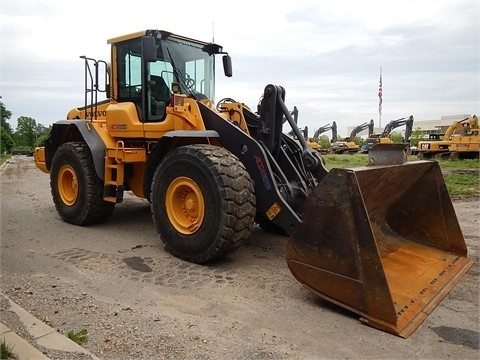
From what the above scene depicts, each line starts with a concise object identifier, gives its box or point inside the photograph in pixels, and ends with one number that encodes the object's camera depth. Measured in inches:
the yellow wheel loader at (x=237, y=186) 131.6
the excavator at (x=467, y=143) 884.6
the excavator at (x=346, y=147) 1473.9
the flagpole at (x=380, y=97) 1690.1
